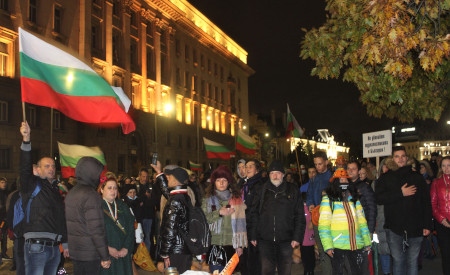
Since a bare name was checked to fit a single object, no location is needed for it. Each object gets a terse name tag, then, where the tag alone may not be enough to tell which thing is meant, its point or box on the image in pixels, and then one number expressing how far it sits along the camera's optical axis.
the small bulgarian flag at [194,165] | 30.53
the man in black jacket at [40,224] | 6.71
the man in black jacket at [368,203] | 8.02
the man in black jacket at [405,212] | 7.97
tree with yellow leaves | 6.70
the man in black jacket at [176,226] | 6.46
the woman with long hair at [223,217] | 7.85
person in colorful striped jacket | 7.04
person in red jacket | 8.37
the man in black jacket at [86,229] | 6.10
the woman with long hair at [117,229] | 6.58
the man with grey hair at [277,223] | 7.82
